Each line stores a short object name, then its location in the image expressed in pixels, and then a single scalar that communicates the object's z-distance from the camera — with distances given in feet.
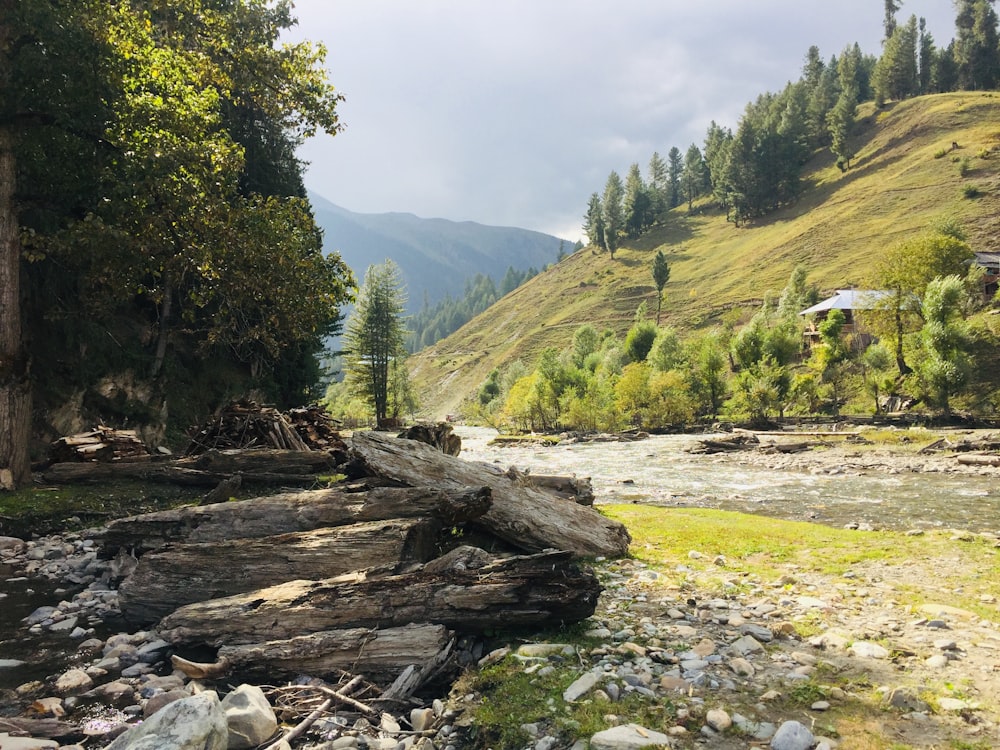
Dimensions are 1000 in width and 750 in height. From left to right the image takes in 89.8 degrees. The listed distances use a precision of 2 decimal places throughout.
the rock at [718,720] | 14.73
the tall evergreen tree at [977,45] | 556.10
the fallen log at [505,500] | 30.14
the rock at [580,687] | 16.54
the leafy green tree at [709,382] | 281.13
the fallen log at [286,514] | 28.07
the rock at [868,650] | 19.31
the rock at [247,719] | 15.48
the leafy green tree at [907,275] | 225.97
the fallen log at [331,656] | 19.66
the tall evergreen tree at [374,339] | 228.02
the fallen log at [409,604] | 21.07
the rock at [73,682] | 19.83
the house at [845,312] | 284.82
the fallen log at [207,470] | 48.29
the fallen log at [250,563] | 25.03
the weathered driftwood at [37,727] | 16.33
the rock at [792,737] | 13.56
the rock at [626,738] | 13.71
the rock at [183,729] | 13.99
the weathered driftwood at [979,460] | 111.34
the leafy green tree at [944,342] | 183.01
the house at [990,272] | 291.99
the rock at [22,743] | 15.29
